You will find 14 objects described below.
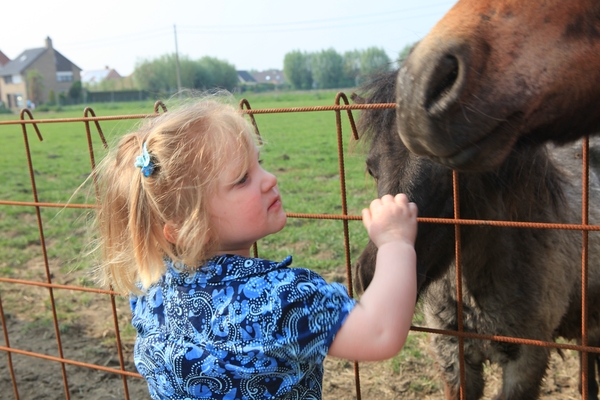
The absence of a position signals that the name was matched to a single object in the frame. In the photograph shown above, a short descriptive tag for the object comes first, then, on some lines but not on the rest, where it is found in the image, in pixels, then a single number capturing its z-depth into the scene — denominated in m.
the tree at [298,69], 65.44
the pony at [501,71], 1.29
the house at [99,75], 96.94
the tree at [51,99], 59.70
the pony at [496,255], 2.32
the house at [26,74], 67.00
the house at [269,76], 91.47
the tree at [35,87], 63.48
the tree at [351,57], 51.41
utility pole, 55.78
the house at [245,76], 95.06
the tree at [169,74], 65.12
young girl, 1.34
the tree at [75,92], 58.88
